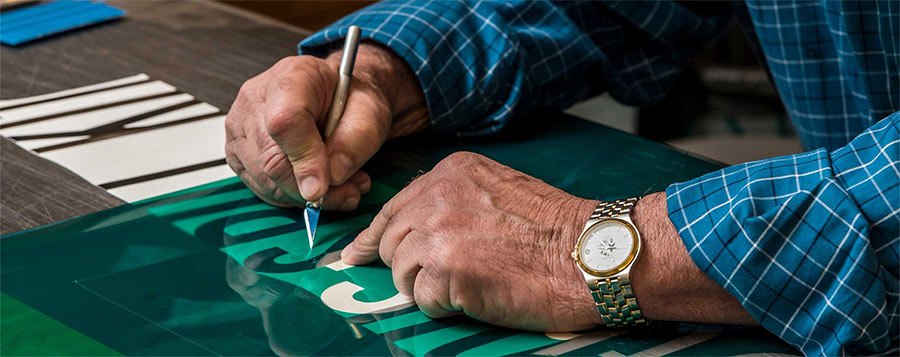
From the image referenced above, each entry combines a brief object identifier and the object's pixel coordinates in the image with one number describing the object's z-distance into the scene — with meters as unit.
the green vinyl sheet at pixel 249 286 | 0.66
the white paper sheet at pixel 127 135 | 0.97
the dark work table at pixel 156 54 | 1.20
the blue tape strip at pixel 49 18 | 1.39
